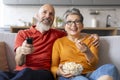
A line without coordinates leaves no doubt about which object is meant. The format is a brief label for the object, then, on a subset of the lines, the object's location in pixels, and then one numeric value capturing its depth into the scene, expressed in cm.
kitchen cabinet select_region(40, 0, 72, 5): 434
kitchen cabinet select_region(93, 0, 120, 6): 429
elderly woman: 173
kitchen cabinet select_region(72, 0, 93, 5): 430
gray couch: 207
